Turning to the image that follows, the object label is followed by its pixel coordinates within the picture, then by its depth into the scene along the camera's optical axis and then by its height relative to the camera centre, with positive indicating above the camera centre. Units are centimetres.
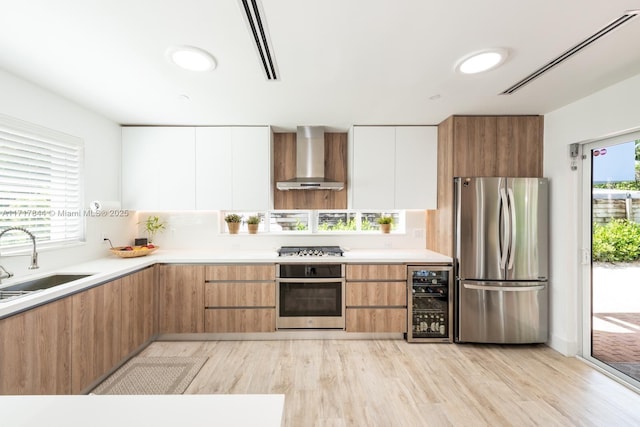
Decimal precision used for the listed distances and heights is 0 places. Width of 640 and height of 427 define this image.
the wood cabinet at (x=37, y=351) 161 -84
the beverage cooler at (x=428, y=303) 311 -97
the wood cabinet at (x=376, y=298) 314 -92
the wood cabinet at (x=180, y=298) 307 -90
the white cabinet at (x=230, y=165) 341 +59
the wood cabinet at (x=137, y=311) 259 -94
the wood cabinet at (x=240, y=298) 310 -92
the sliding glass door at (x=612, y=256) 242 -37
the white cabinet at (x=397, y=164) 341 +60
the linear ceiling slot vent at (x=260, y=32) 145 +105
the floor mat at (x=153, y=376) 230 -140
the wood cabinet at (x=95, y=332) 206 -93
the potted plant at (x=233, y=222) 372 -10
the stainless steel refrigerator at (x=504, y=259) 293 -45
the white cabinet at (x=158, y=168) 340 +55
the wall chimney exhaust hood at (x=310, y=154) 350 +74
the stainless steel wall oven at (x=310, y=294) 314 -88
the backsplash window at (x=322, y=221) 386 -9
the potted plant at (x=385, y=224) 379 -12
